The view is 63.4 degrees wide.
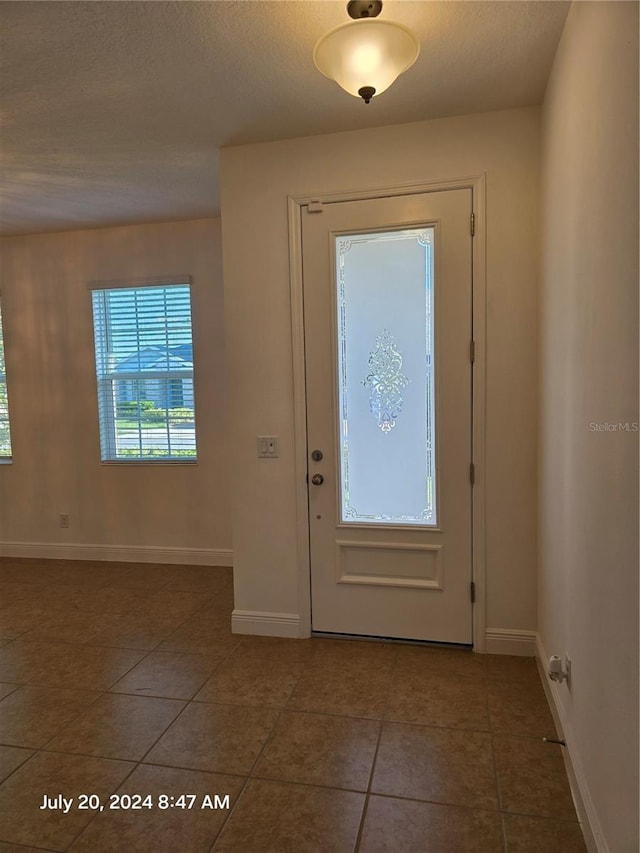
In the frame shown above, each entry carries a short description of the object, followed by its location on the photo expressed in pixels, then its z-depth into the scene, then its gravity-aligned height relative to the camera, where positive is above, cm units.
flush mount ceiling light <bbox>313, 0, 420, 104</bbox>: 157 +107
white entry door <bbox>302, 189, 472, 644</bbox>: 256 -9
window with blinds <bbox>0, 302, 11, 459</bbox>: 443 -20
